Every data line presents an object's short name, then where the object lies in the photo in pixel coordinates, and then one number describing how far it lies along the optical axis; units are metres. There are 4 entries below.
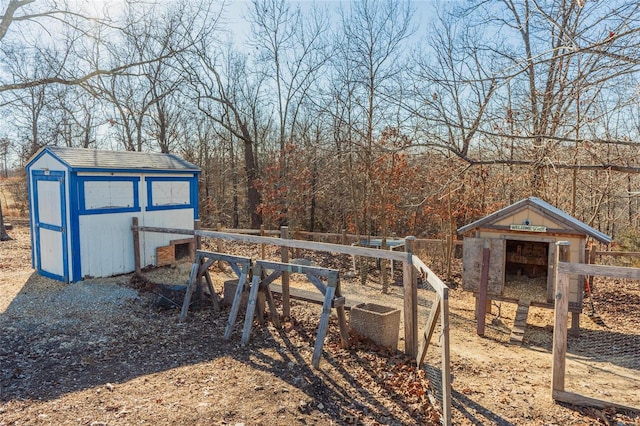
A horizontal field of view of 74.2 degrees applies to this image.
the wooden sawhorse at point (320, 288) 4.88
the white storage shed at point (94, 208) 8.09
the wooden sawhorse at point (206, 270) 5.93
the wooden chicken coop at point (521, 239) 6.60
